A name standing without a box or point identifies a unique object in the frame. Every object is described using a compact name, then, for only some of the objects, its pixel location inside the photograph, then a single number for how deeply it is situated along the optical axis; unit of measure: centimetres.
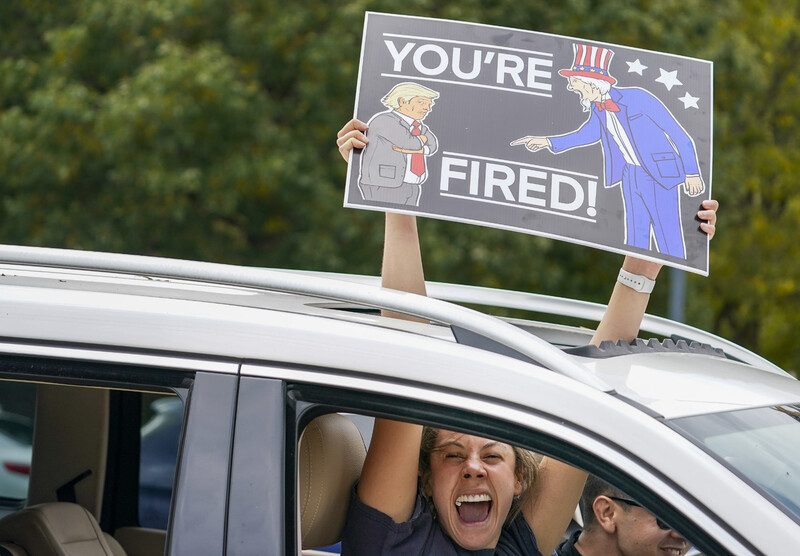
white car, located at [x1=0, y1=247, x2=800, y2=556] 859
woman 894
